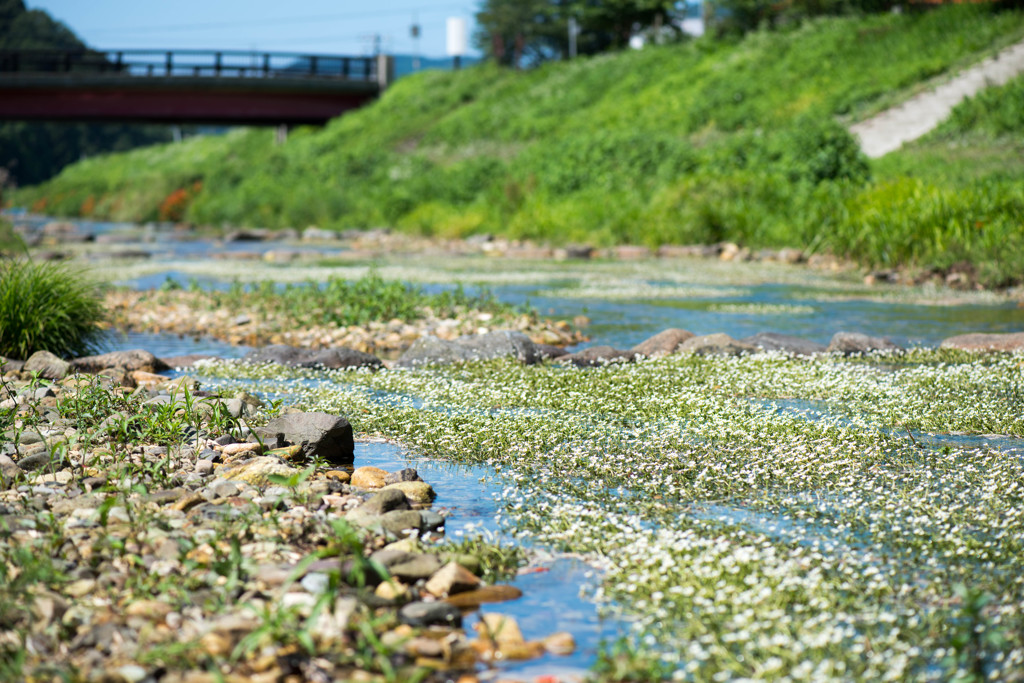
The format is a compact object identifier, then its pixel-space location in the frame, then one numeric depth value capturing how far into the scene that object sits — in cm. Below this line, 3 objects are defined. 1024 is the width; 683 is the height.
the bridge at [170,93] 4978
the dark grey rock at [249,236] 3575
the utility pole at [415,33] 9825
